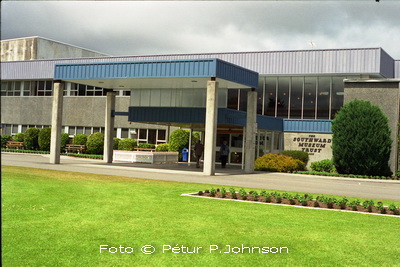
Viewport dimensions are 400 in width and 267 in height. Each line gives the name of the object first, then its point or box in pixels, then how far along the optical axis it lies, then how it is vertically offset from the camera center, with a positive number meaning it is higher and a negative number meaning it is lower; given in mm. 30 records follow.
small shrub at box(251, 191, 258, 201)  13931 -1313
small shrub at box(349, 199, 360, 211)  12670 -1345
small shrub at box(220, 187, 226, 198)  14288 -1331
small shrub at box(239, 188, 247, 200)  13930 -1298
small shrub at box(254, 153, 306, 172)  30938 -753
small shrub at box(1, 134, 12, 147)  48531 +165
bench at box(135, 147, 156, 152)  42494 -249
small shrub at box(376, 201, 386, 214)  12414 -1374
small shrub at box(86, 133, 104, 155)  43325 -46
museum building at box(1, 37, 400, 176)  27609 +4047
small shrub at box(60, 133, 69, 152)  45469 +277
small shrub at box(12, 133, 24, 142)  48000 +390
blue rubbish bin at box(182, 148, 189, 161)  40125 -426
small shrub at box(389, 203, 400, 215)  12328 -1389
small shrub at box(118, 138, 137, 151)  42375 +130
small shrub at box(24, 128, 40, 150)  46281 +245
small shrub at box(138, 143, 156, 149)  43281 +106
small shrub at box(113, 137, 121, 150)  43125 +192
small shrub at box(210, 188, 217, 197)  14444 -1346
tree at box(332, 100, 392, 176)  29109 +1026
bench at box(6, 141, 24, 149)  47262 -394
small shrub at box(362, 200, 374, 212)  12508 -1323
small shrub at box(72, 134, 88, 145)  45000 +423
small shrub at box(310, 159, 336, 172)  32438 -816
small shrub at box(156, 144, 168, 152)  41144 -67
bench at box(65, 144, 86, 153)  44484 -423
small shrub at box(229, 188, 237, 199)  14130 -1306
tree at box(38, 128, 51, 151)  44812 +296
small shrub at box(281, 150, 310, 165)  34281 -133
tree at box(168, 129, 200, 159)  40531 +651
